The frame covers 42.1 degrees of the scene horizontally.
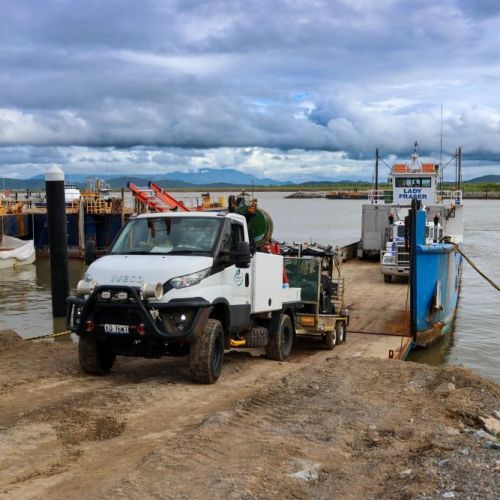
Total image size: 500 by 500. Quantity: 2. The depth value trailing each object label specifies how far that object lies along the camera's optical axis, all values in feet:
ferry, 49.55
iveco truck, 25.11
